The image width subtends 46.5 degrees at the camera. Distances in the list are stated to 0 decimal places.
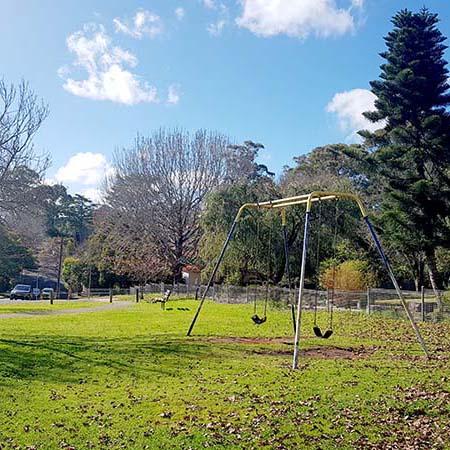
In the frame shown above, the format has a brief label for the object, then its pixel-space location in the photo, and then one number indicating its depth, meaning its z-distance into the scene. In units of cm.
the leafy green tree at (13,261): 3743
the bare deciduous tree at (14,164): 1611
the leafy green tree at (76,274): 5334
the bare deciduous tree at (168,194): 4053
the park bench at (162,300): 2684
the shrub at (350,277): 2516
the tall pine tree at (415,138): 2314
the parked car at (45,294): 4548
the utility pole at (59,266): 5568
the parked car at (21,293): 4228
